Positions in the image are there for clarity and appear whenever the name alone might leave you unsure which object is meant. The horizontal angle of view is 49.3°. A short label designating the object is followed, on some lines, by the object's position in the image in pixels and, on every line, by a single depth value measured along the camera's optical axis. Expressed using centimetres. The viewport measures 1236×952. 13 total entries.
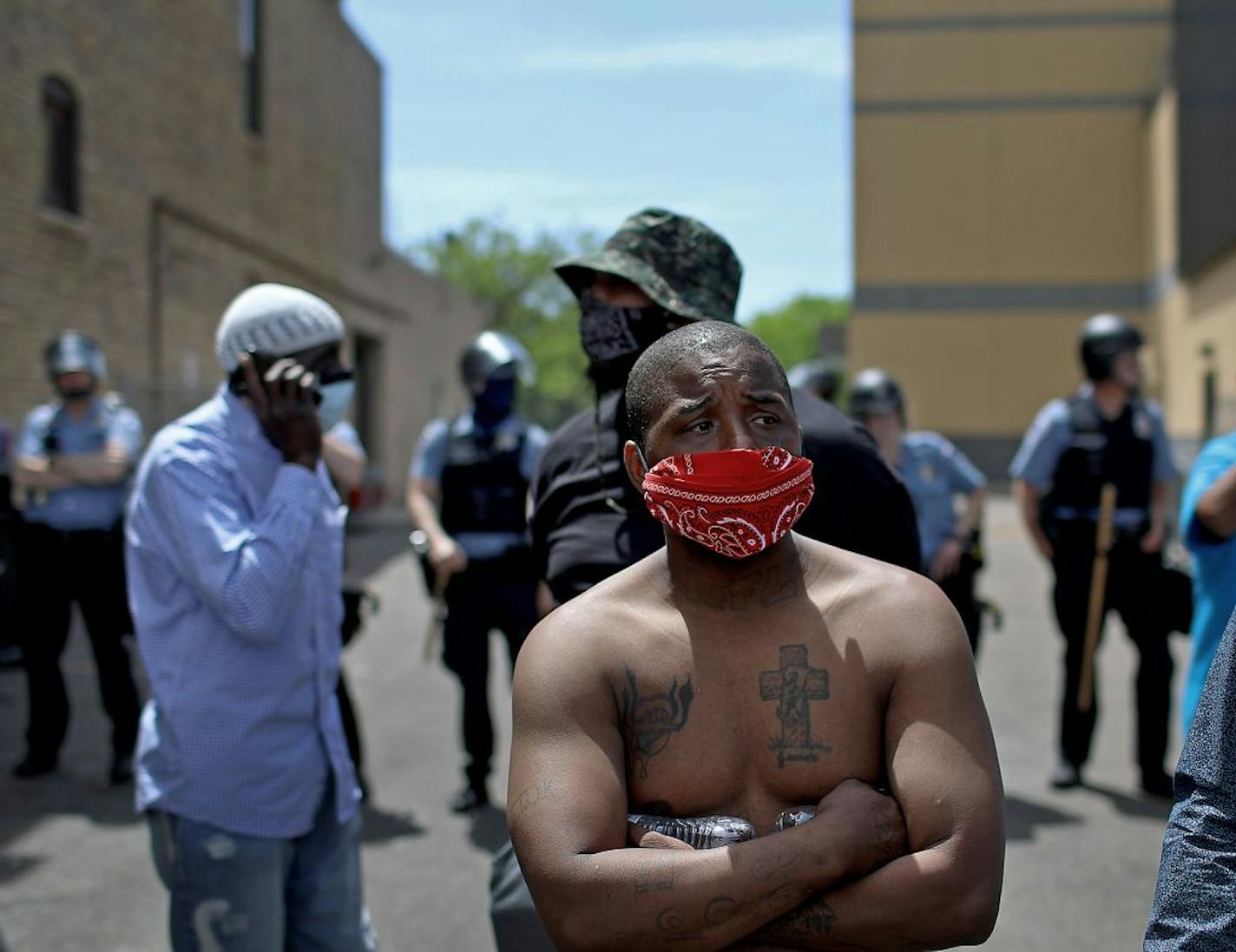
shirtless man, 183
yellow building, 2955
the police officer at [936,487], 717
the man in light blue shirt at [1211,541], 398
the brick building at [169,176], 1314
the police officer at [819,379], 855
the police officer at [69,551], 703
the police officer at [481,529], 666
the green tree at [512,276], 5788
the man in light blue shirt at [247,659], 295
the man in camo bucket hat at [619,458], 264
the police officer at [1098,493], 668
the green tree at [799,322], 11419
